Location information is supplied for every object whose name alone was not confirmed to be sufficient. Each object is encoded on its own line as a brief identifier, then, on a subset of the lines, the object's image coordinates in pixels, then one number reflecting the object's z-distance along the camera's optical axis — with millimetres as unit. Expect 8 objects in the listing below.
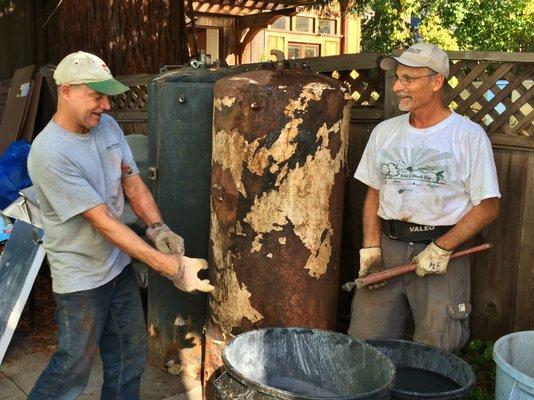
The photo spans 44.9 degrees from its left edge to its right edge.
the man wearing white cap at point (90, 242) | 2830
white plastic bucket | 2402
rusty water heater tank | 3289
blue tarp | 5379
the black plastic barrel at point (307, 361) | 2756
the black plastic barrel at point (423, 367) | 2922
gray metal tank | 3938
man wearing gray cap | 3068
